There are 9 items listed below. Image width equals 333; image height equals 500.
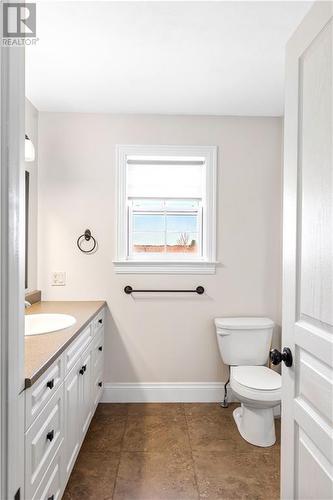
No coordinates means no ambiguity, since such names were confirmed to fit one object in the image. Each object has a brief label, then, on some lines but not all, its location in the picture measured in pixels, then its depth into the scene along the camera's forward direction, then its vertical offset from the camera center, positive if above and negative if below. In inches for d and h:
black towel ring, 100.6 +3.1
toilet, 78.5 -35.7
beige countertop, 43.7 -17.6
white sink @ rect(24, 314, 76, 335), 73.9 -19.0
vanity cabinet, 43.4 -31.0
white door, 34.4 -1.7
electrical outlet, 100.9 -10.2
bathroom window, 102.4 +14.1
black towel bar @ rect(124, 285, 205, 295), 101.2 -14.4
